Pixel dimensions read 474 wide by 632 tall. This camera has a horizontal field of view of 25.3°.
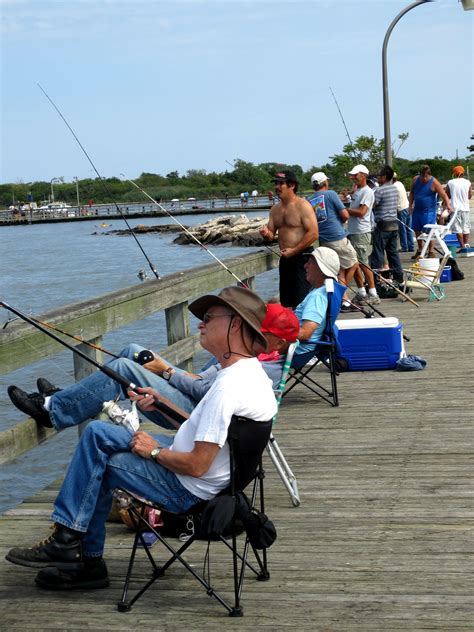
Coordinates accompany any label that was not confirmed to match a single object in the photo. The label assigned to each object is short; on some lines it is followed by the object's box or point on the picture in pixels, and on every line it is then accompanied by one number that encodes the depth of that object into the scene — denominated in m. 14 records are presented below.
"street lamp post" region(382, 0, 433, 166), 19.89
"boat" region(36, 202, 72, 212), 131.50
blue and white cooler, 8.20
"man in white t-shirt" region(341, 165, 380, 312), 11.74
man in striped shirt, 13.07
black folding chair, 3.61
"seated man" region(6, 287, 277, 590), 3.62
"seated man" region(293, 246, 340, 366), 6.69
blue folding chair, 6.80
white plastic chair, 13.53
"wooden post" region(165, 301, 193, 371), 7.58
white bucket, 12.75
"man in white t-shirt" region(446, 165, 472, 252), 16.36
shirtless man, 9.55
